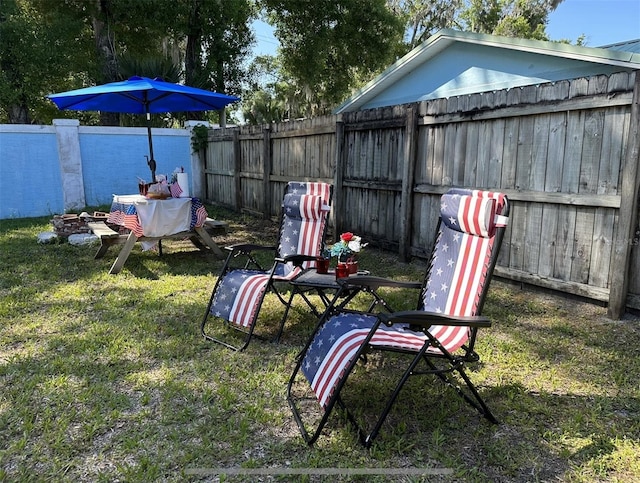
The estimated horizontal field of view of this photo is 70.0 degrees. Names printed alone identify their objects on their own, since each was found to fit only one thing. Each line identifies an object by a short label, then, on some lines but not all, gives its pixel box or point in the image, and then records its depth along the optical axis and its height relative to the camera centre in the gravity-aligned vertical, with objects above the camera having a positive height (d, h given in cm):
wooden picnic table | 512 -67
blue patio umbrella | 530 +85
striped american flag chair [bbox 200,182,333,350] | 326 -77
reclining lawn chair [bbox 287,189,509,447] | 211 -83
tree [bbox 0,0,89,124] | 1277 +318
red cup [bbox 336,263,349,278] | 316 -71
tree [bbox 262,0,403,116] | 1606 +477
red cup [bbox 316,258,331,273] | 340 -73
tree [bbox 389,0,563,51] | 2338 +799
